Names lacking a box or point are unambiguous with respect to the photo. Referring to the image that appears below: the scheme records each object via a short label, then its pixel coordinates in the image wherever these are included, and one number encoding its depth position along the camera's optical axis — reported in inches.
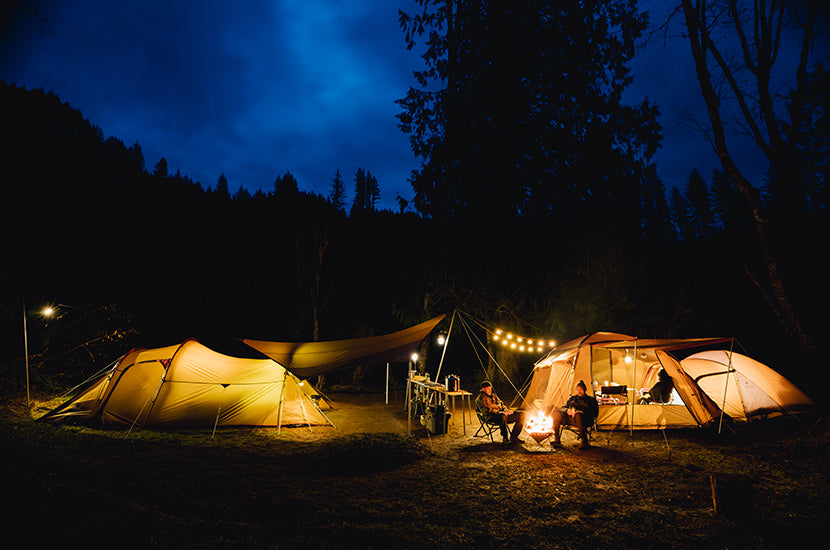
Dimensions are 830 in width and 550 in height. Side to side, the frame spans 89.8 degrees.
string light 380.5
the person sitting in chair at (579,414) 291.6
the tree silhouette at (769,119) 286.5
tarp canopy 317.1
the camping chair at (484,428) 313.5
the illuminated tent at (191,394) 333.7
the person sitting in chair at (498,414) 303.4
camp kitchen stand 350.0
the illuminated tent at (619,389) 323.3
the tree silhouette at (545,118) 454.0
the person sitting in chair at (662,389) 342.6
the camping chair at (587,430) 298.2
